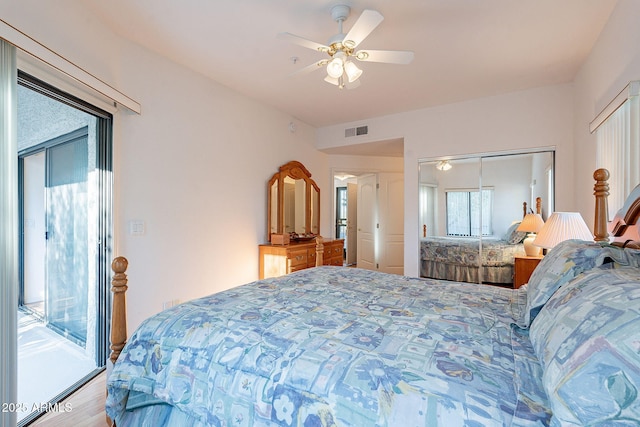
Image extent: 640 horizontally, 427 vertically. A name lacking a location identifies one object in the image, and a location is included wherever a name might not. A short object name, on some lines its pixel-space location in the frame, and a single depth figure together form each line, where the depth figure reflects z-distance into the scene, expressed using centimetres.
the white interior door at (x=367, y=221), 571
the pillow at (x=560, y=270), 117
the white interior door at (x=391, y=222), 559
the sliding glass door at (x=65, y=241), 227
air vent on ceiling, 458
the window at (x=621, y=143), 174
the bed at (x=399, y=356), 68
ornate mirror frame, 411
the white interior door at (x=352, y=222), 657
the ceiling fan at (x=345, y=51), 193
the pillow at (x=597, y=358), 60
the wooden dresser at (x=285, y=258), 373
